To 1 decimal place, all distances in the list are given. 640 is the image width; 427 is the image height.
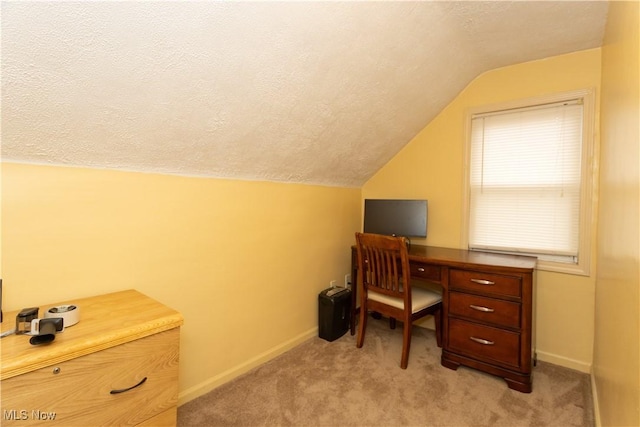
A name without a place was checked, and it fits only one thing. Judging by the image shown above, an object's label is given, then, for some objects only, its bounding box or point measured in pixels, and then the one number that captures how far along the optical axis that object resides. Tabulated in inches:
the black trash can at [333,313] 98.2
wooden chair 82.7
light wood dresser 34.1
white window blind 86.6
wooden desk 73.6
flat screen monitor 104.2
